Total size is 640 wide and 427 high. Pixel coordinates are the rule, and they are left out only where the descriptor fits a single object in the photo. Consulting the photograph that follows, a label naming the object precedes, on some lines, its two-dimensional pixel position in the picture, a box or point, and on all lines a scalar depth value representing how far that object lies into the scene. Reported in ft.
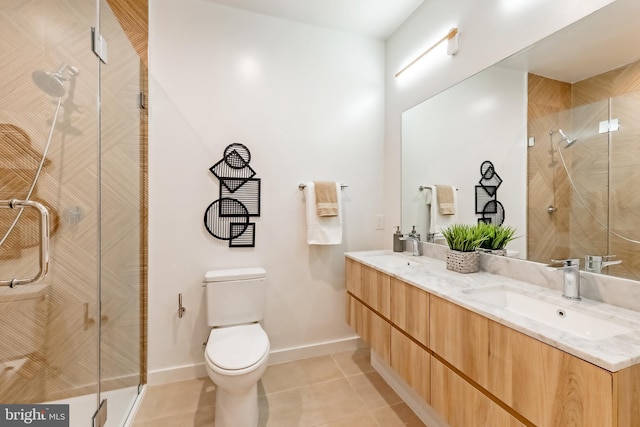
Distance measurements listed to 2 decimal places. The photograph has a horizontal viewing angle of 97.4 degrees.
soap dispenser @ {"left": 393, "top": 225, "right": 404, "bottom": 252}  7.39
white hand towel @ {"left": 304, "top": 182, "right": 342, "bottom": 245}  7.19
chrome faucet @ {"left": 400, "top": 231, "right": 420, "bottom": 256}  6.86
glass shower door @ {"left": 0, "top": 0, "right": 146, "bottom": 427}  4.24
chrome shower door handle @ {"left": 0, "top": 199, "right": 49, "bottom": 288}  4.01
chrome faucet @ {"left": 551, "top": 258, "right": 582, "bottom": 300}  3.63
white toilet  4.67
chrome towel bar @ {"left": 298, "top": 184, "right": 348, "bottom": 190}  7.38
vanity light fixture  5.82
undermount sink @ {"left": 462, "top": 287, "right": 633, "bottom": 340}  3.16
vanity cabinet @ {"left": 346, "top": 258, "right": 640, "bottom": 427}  2.36
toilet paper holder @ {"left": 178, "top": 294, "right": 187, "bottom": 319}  6.59
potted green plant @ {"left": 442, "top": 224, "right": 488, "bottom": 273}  5.16
